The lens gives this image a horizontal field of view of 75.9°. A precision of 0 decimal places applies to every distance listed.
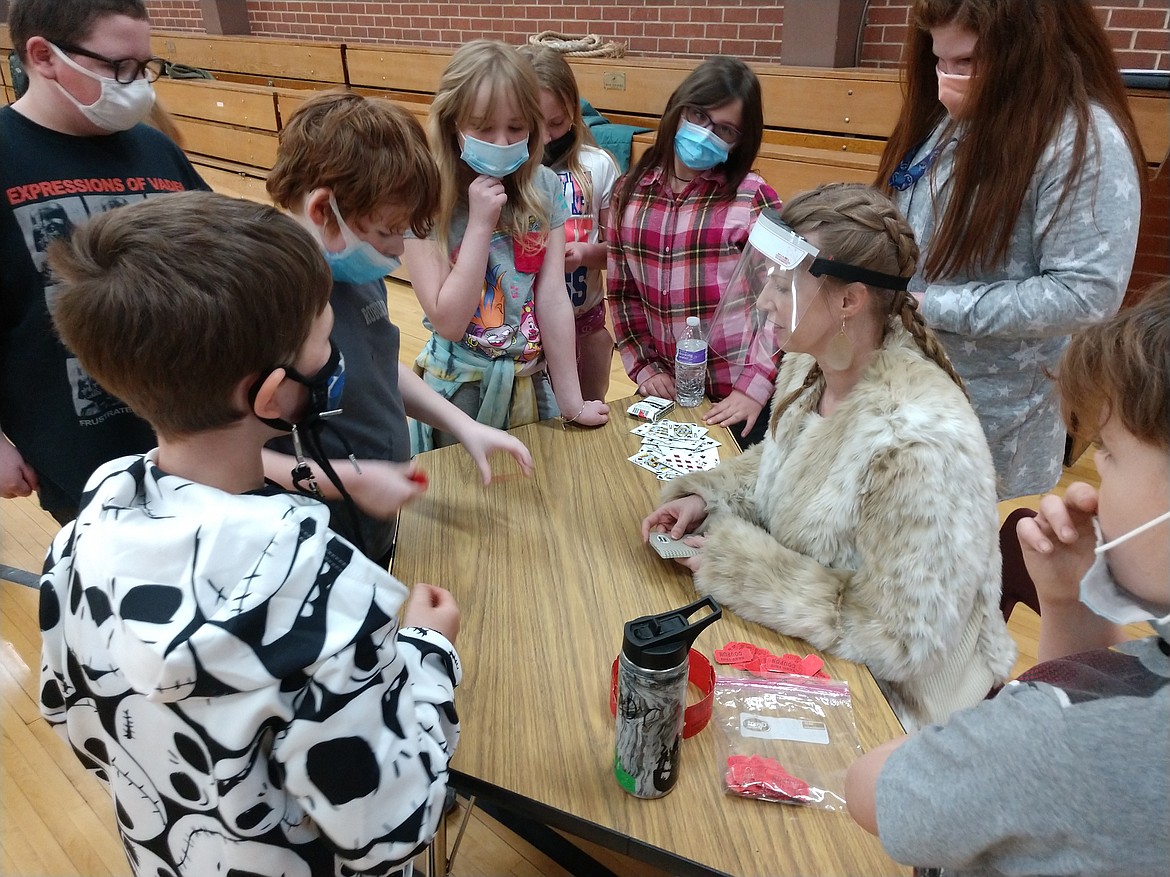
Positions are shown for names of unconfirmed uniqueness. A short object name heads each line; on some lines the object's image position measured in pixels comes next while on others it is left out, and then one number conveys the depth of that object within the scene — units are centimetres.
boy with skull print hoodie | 71
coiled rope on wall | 479
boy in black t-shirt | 152
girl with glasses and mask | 212
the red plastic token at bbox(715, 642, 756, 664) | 122
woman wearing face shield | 118
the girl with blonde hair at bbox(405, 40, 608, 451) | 188
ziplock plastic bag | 100
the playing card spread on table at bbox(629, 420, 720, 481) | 180
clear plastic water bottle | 213
